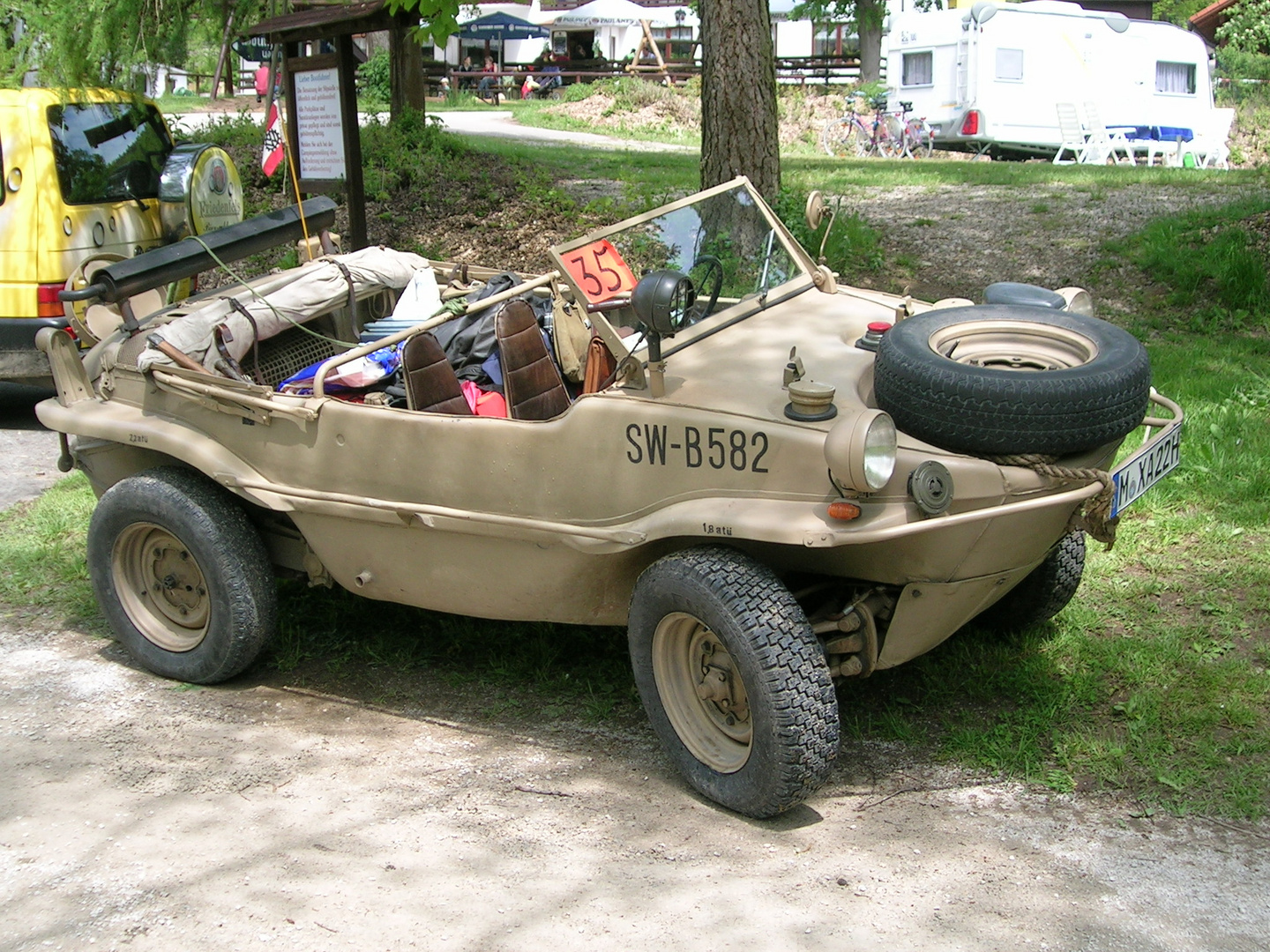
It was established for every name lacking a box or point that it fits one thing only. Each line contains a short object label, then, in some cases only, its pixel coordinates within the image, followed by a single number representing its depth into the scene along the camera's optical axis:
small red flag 8.46
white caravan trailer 20.47
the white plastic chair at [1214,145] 20.25
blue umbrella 35.81
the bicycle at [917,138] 21.90
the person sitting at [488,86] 32.97
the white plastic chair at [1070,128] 20.08
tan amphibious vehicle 3.43
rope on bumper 3.37
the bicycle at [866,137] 22.38
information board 8.88
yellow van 7.48
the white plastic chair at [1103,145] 19.31
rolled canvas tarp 4.84
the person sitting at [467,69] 34.50
